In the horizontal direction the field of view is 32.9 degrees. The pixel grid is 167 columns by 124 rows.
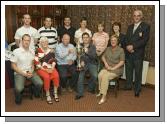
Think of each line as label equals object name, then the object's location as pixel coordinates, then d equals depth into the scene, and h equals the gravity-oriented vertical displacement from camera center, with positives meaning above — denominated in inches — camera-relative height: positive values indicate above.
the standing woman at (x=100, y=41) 182.5 +12.9
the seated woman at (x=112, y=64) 167.0 -2.0
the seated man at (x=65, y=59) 175.9 +1.2
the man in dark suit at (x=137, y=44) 170.7 +10.5
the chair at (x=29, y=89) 170.9 -17.1
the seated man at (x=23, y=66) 161.5 -3.0
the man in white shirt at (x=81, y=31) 185.5 +19.5
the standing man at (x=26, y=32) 173.8 +18.0
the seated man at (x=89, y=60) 176.0 +0.5
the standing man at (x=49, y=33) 180.3 +18.0
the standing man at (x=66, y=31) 192.2 +20.5
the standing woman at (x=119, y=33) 181.2 +18.0
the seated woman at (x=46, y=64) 165.8 -1.9
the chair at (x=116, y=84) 172.4 -14.7
